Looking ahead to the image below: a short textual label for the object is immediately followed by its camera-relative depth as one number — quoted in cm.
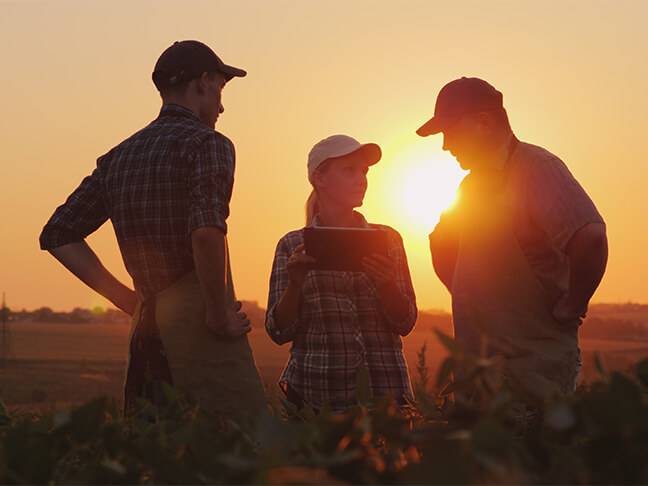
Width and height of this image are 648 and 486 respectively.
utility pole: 7461
